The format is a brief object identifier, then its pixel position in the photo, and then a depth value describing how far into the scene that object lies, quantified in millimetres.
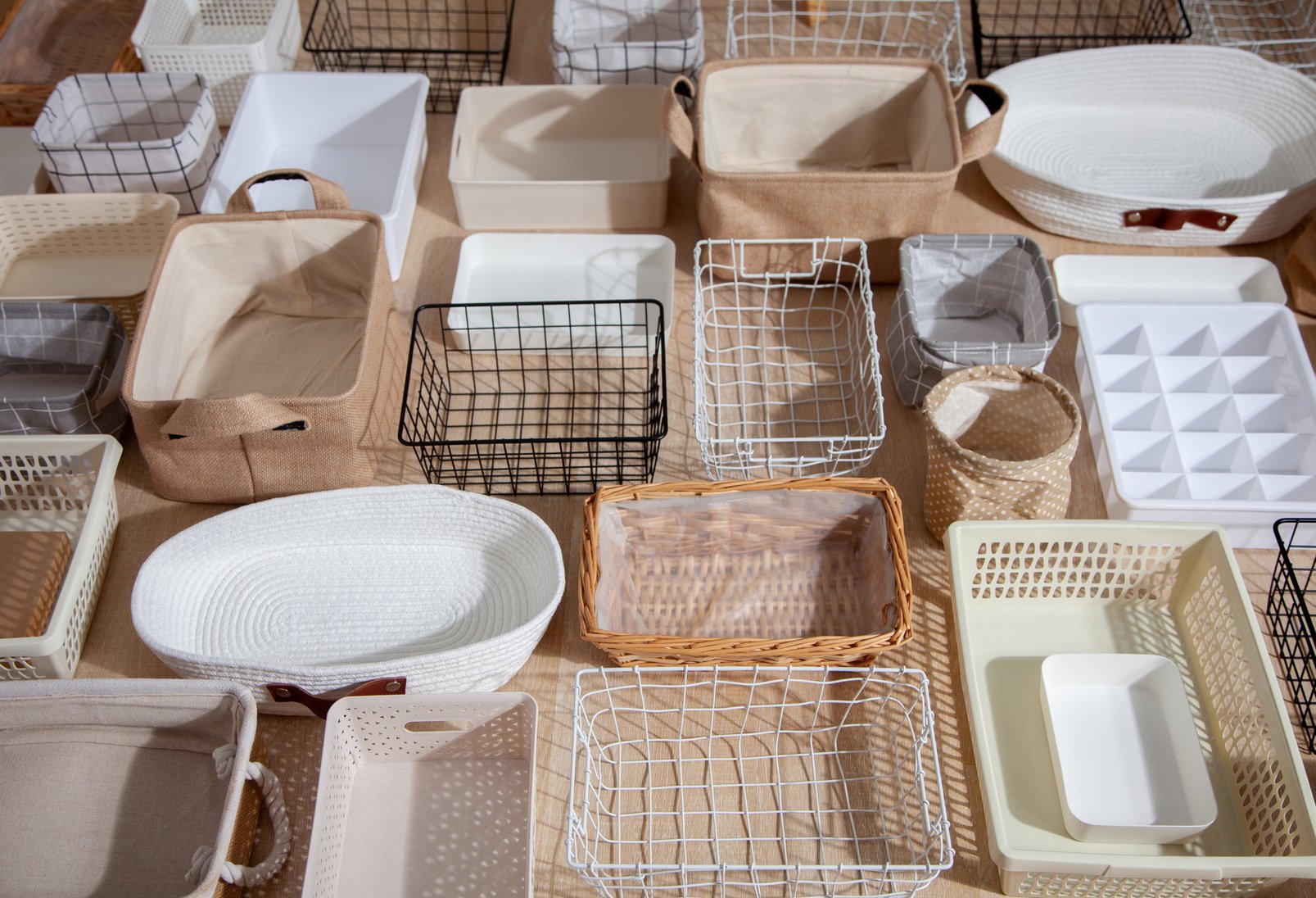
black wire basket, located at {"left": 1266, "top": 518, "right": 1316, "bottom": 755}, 1445
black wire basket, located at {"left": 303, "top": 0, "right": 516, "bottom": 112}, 2326
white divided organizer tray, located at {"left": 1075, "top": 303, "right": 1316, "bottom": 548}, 1585
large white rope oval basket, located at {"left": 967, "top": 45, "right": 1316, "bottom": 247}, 2014
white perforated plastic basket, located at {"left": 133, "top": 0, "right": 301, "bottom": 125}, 2180
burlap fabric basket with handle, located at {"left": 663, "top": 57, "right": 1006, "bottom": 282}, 1771
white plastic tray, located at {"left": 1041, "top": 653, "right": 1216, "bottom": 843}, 1316
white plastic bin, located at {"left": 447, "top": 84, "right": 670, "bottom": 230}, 1989
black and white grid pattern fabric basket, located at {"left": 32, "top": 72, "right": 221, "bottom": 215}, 1919
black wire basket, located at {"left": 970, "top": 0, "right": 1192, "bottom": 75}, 2332
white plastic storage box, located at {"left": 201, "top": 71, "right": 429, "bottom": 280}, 2066
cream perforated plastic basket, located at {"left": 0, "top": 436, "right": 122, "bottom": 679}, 1420
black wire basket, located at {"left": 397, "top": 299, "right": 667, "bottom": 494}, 1684
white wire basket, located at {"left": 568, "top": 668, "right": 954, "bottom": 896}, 1318
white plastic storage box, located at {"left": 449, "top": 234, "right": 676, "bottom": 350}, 1933
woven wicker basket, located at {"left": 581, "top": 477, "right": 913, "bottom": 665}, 1494
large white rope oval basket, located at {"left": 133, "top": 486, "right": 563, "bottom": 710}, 1497
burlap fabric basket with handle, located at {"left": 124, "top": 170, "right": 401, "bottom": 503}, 1518
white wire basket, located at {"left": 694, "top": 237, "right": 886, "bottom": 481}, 1716
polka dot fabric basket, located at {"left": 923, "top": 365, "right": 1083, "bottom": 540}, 1468
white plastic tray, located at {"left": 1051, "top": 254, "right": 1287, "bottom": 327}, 1901
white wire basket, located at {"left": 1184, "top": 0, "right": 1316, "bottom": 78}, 2318
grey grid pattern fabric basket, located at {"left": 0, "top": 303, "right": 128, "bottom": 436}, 1640
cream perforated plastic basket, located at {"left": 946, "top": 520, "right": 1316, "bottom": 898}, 1222
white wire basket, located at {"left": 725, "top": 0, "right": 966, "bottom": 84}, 2350
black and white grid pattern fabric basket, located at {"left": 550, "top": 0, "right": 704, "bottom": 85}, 2074
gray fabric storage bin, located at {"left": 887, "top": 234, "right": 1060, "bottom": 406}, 1635
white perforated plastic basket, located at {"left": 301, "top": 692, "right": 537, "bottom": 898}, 1312
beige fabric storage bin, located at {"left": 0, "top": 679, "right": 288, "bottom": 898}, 1273
